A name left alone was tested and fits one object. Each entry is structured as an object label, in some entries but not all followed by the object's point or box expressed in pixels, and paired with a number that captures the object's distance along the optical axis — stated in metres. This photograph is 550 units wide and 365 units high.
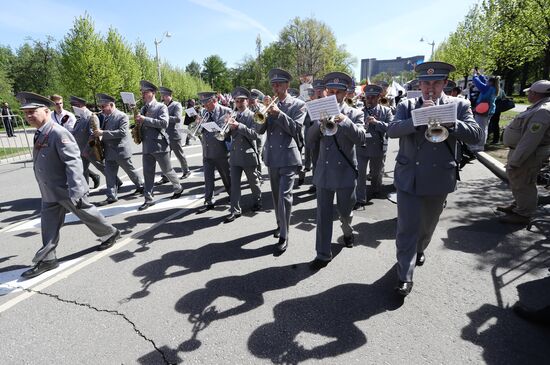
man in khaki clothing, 4.55
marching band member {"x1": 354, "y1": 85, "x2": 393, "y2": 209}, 6.17
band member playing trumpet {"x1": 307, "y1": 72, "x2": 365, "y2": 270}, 3.81
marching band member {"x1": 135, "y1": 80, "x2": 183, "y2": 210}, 6.59
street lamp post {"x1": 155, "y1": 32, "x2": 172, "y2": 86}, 34.44
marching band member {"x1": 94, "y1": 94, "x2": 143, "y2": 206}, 6.88
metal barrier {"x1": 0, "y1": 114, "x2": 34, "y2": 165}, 12.88
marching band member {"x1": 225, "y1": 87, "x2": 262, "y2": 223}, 5.63
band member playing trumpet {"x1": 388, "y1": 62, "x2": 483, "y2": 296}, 3.10
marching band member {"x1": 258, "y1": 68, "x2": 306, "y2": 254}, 4.49
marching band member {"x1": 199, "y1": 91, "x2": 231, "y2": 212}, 6.19
